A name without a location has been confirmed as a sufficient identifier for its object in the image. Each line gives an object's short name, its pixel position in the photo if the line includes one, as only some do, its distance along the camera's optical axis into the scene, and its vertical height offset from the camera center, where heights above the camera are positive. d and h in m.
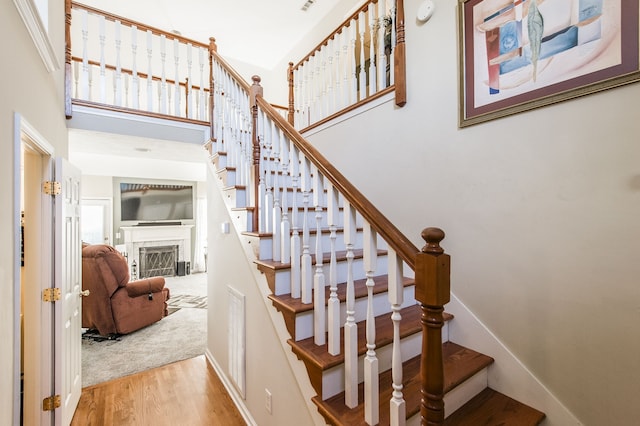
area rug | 2.83 -1.55
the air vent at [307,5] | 3.97 +3.02
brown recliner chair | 3.43 -1.00
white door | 1.83 -0.56
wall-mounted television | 6.99 +0.35
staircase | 0.91 -0.45
